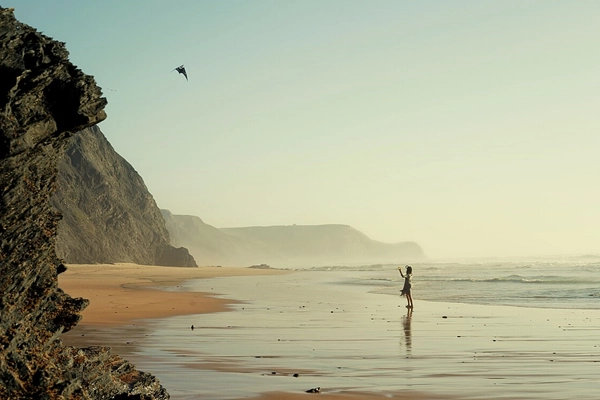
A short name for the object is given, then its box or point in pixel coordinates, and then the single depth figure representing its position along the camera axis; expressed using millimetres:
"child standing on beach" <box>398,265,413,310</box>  21647
